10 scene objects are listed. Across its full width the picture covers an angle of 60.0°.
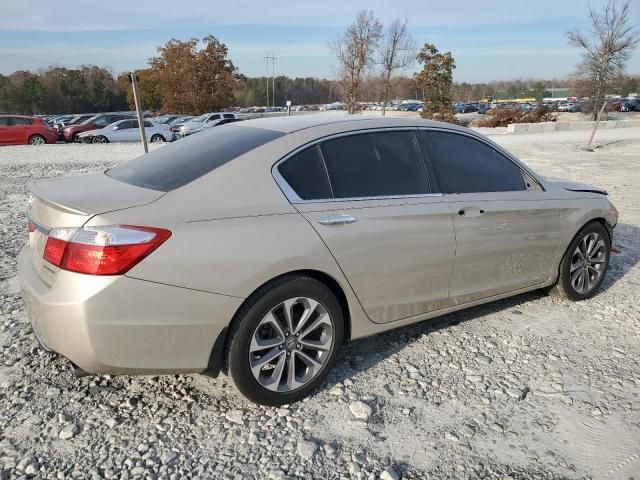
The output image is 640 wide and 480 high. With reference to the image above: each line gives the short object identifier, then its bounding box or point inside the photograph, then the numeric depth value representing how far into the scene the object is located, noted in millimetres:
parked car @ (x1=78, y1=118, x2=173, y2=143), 27047
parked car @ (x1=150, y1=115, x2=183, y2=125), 38388
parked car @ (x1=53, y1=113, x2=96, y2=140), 30016
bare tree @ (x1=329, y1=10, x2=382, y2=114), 38656
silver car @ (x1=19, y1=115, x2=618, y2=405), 2699
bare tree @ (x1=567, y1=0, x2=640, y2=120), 22984
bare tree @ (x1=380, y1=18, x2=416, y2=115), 37844
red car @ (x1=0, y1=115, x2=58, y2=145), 24031
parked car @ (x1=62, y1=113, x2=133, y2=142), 29469
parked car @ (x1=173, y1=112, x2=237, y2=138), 32938
